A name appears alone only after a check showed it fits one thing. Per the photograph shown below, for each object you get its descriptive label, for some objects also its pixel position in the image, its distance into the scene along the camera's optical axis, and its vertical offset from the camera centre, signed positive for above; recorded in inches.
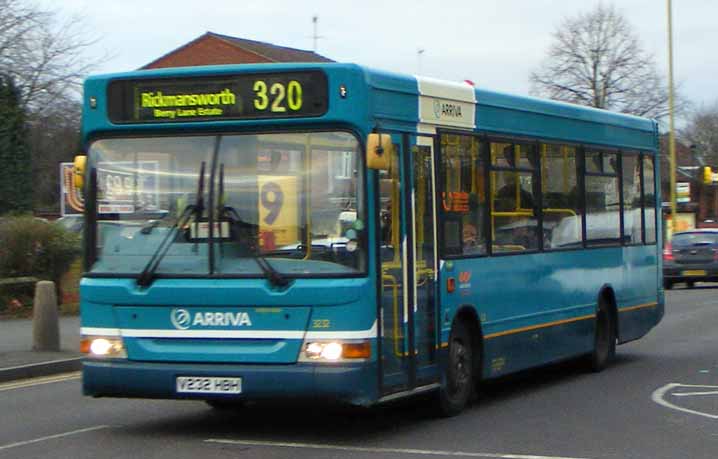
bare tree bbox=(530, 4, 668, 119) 2856.8 +341.6
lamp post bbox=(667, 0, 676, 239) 2038.6 +190.2
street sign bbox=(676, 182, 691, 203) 2316.7 +75.1
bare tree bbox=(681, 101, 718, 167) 4028.1 +309.6
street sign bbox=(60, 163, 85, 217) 1152.3 +51.9
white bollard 681.0 -40.5
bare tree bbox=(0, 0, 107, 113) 1736.0 +242.3
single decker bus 388.5 +1.5
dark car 1389.0 -23.0
